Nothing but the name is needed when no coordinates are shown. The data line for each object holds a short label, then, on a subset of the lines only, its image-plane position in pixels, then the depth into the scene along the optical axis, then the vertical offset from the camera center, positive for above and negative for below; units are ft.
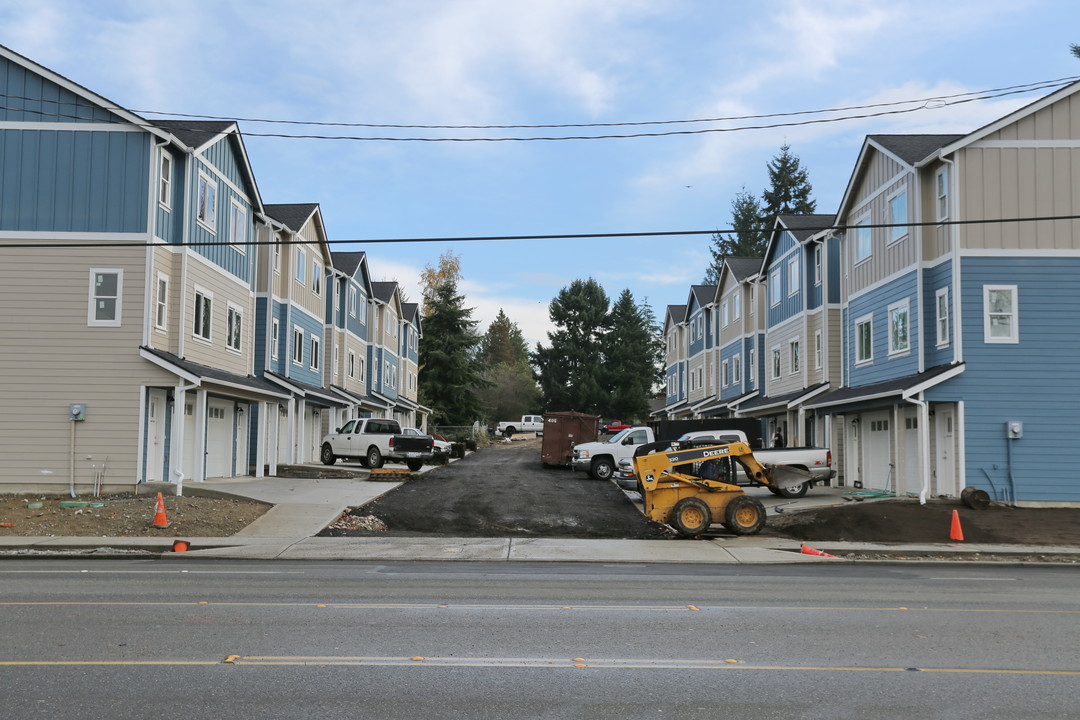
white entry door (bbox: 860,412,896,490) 94.22 -0.69
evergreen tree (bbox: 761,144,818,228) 286.46 +76.11
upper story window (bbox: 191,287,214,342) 89.92 +11.54
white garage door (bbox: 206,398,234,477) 96.84 +0.00
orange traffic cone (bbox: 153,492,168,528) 66.18 -5.49
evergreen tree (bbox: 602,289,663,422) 280.51 +23.45
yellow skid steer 68.03 -3.33
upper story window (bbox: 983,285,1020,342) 80.84 +10.96
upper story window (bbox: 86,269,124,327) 80.33 +11.59
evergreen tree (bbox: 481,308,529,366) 445.78 +45.84
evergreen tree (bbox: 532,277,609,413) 283.59 +26.85
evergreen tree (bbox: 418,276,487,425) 237.45 +18.80
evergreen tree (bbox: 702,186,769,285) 284.00 +61.54
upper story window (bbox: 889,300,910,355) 89.51 +10.91
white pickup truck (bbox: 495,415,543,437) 301.63 +4.82
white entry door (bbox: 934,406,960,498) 81.66 -0.54
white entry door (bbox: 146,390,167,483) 81.41 +0.03
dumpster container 144.56 +1.03
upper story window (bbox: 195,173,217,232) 90.27 +22.19
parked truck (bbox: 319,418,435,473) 123.54 -0.64
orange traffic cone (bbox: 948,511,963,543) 67.77 -5.97
